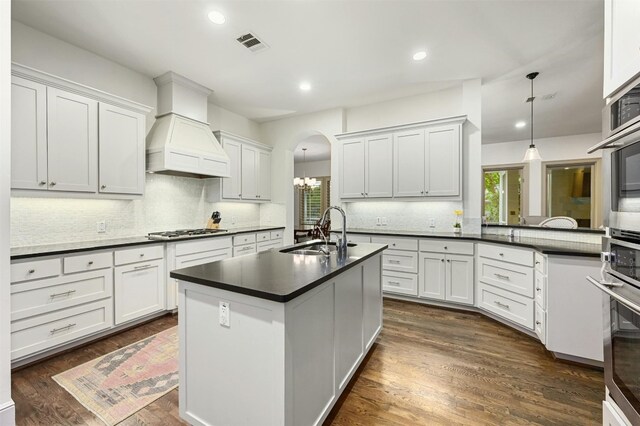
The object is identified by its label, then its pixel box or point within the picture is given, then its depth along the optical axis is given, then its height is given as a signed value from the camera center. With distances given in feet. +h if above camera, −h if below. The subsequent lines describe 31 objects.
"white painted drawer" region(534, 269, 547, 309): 8.12 -2.32
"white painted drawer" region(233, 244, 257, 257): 13.70 -1.94
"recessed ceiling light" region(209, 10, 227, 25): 8.12 +5.86
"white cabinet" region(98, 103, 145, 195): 9.65 +2.26
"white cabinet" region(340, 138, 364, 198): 14.47 +2.32
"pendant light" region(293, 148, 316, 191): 26.07 +2.84
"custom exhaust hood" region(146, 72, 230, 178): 11.30 +3.35
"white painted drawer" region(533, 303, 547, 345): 8.09 -3.38
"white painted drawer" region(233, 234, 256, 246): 13.70 -1.40
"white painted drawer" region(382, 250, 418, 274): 12.26 -2.22
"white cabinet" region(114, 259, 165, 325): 9.22 -2.77
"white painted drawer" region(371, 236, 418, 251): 12.26 -1.37
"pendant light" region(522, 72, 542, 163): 12.82 +2.71
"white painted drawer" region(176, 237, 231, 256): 11.10 -1.45
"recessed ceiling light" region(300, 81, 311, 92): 12.73 +5.96
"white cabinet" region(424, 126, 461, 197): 12.19 +2.33
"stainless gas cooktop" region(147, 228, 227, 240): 10.77 -0.96
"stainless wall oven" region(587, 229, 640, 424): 3.59 -1.47
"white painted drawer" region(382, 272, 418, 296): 12.29 -3.23
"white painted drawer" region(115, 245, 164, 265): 9.25 -1.52
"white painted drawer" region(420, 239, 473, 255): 11.29 -1.43
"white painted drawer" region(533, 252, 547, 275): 8.18 -1.52
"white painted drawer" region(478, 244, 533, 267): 9.10 -1.48
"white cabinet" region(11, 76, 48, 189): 7.62 +2.21
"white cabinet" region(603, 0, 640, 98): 3.74 +2.49
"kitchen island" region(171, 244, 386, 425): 4.22 -2.23
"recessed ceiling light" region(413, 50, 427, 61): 10.16 +5.91
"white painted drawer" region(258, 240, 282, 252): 15.44 -1.90
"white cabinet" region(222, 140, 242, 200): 14.73 +2.16
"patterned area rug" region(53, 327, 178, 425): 5.99 -4.19
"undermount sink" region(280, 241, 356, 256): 7.97 -1.14
